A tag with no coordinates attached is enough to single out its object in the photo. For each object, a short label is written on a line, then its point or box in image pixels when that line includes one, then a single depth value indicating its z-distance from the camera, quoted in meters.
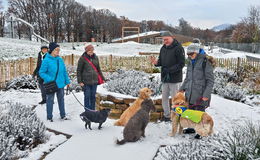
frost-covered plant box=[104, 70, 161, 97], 5.86
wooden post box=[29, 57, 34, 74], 11.00
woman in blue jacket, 4.96
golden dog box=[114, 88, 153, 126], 4.25
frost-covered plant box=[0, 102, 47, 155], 3.86
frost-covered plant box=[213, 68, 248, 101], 7.48
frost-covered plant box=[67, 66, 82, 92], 8.88
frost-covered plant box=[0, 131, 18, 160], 3.22
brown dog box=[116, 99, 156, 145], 3.85
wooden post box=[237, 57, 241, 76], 11.49
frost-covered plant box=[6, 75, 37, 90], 9.32
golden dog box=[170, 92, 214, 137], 3.70
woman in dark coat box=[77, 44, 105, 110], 5.14
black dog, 4.51
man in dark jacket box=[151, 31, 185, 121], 4.57
